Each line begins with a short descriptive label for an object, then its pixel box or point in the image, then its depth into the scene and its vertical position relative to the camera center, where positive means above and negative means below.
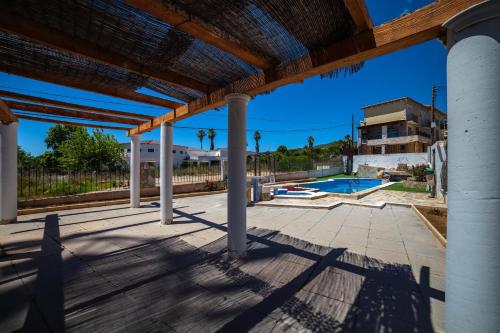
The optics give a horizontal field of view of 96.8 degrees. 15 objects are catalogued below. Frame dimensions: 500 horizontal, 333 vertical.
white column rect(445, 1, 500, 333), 1.48 -0.02
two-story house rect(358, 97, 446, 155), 31.11 +6.03
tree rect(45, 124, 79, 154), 34.91 +5.25
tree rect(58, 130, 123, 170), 23.12 +1.95
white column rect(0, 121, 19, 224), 6.34 -0.06
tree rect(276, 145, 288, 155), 50.72 +4.18
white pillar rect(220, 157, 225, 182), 16.45 -0.18
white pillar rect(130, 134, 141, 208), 8.66 -0.23
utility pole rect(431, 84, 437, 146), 13.62 +3.94
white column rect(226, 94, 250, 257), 3.98 -0.08
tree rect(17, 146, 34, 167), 28.99 +1.83
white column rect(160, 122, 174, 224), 6.25 -0.14
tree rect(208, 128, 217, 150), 63.72 +9.20
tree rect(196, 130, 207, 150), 66.88 +10.02
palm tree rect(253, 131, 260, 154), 57.83 +7.79
